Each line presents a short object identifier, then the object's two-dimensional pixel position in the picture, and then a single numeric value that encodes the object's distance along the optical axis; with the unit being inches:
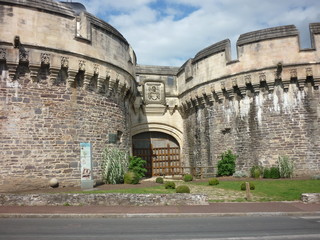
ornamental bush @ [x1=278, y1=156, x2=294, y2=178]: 569.3
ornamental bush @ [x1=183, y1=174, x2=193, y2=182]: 627.0
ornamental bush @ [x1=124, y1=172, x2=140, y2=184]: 521.0
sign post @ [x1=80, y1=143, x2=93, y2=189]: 452.1
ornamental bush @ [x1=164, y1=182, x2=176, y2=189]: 468.4
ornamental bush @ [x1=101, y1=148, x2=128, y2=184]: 518.6
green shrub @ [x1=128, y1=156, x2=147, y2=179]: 581.0
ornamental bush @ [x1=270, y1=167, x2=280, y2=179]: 573.8
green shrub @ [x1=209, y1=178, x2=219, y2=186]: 515.8
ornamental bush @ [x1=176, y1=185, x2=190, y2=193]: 397.4
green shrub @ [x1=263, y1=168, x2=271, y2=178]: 580.6
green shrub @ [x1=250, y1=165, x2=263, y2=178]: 587.5
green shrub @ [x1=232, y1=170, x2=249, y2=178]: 616.5
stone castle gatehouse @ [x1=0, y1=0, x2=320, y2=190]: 445.4
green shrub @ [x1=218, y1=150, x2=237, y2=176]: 641.6
